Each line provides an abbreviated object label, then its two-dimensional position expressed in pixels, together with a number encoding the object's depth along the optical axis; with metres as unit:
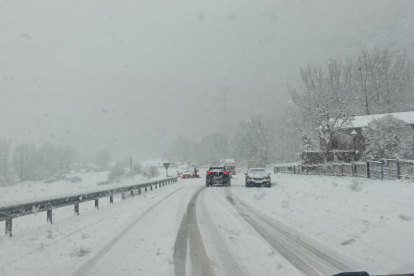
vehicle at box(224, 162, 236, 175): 61.14
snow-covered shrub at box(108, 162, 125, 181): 62.76
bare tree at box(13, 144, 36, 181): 80.19
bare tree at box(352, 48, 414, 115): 49.21
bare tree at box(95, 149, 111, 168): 150.29
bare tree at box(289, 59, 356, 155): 42.03
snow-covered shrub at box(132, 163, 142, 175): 75.80
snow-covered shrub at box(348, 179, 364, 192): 12.25
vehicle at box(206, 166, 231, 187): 28.47
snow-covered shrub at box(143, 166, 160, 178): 64.34
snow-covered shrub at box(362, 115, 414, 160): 27.00
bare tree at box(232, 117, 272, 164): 83.50
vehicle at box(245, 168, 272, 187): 23.23
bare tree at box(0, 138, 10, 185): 69.06
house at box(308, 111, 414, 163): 40.81
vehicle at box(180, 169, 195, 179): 55.56
